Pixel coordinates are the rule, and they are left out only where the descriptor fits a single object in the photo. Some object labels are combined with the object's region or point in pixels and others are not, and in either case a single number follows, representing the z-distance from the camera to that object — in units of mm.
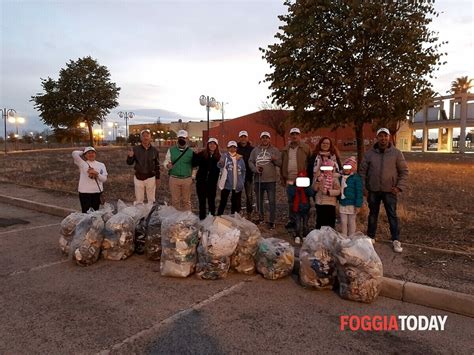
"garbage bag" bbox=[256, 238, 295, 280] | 4609
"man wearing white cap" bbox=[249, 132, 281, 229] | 6473
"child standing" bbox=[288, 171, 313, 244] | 5738
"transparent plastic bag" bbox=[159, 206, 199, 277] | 4621
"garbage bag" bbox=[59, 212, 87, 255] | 5449
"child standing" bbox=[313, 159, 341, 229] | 5336
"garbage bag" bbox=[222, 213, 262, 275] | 4723
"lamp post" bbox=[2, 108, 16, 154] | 54875
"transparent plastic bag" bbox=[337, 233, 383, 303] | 3979
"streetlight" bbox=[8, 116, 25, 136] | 63875
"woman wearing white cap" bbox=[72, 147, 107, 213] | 6215
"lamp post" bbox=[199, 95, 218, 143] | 28453
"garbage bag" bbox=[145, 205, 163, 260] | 5176
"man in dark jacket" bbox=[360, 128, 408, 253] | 5371
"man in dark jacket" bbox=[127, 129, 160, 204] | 6629
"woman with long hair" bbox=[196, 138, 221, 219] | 6723
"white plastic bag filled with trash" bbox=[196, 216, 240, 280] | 4473
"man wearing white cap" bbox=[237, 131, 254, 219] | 7184
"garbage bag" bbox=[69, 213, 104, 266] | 5039
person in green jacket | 6527
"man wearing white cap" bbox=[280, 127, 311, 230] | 6051
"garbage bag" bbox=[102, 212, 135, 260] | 5227
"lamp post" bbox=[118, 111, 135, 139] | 76425
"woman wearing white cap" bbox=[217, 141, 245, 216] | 6547
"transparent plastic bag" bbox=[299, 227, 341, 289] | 4273
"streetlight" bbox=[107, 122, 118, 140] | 107312
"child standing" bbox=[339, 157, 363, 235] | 5301
